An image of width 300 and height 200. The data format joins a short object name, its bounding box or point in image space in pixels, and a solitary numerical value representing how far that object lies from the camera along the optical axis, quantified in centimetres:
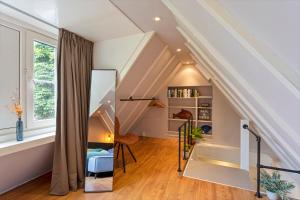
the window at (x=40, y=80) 246
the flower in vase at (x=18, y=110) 215
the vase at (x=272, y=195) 203
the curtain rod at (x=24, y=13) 184
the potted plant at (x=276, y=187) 200
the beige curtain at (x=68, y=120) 236
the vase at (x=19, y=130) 215
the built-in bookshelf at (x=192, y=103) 483
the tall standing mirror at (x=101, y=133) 253
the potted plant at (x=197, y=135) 448
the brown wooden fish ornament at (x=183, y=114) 495
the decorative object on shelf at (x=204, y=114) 486
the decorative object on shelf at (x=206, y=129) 478
